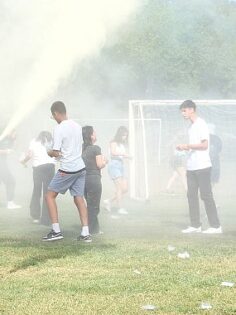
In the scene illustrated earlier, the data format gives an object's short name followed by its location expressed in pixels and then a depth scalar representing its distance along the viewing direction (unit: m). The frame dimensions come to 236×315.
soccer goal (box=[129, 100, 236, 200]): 18.41
